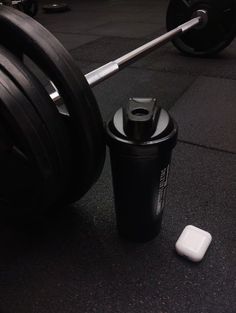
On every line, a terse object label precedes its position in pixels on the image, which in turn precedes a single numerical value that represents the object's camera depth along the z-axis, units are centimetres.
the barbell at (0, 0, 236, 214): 54
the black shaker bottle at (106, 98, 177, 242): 56
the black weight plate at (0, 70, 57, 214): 53
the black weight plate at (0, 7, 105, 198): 56
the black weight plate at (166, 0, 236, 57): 182
